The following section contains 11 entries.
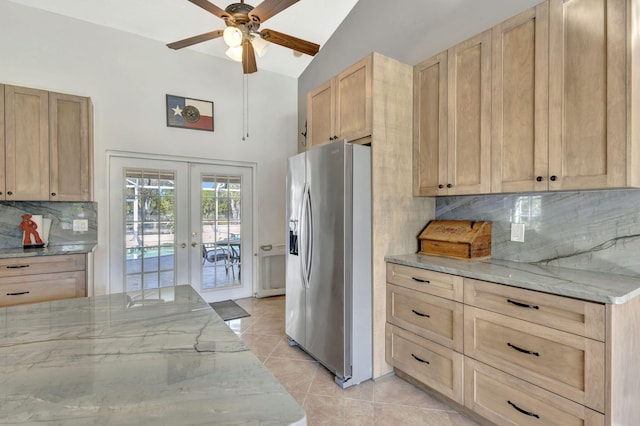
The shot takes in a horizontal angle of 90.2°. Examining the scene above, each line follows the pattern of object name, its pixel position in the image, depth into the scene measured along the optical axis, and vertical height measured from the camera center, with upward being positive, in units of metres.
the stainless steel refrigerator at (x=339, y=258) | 2.24 -0.34
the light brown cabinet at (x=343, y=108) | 2.36 +0.87
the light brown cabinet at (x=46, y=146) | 2.80 +0.61
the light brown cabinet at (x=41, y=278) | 2.57 -0.56
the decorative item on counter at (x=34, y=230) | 3.00 -0.17
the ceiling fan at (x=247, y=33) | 2.26 +1.44
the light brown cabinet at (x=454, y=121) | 2.04 +0.64
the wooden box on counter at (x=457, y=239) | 2.21 -0.20
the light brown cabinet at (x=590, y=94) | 1.47 +0.58
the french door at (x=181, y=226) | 3.62 -0.17
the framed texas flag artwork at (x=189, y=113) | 3.81 +1.22
